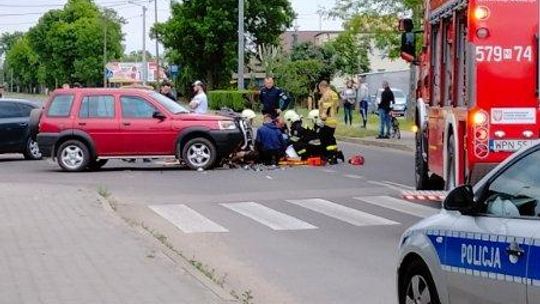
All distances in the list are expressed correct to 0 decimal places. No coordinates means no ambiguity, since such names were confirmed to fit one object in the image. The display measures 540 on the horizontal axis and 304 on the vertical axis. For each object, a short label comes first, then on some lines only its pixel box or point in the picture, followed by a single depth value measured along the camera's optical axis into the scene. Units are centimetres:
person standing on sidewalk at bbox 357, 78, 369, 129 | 3899
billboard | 8519
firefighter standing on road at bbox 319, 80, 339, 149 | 2256
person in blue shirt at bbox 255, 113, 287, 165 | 2203
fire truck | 1174
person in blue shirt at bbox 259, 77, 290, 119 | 2416
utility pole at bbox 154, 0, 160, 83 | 7694
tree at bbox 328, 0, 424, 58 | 4178
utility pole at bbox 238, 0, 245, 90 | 4625
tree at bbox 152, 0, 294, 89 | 7581
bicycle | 3279
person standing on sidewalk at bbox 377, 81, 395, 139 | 3162
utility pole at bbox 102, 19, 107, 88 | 10069
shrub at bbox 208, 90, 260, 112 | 5169
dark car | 2552
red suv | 2169
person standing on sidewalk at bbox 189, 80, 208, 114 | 2475
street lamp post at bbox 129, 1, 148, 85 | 7756
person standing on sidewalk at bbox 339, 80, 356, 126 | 3853
